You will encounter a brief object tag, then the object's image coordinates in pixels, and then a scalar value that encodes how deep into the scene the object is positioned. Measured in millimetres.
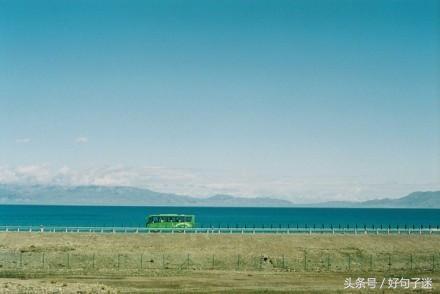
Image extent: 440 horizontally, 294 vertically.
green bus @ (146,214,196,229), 115062
